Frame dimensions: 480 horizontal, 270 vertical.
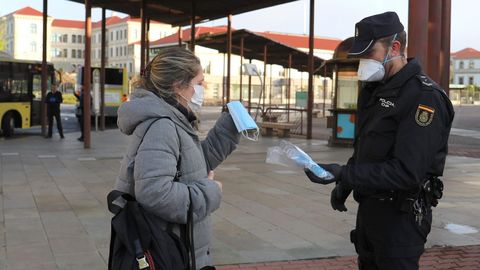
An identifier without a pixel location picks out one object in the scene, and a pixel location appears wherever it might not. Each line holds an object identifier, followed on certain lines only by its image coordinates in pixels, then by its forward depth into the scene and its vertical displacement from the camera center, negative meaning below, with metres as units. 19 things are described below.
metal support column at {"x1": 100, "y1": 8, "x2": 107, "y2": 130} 21.77 +0.70
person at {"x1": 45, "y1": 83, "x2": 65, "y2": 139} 18.34 -0.31
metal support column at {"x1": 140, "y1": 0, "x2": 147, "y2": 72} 18.69 +2.43
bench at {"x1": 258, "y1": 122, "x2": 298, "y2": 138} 19.23 -0.93
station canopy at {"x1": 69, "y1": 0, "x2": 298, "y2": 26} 19.48 +3.45
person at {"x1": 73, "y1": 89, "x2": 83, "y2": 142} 17.86 -0.45
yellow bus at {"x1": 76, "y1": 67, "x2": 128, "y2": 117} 25.91 +0.47
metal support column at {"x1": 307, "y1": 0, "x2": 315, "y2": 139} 17.81 +0.99
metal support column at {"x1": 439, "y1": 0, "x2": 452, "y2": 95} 11.75 +1.29
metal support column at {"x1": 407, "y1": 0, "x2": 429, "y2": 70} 6.74 +0.94
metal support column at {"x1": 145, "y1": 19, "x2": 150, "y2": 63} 21.49 +2.16
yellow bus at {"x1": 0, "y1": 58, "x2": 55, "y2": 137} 18.42 +0.07
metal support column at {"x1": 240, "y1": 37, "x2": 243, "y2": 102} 25.55 +2.26
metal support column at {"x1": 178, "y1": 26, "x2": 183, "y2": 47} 25.33 +3.16
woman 2.44 -0.22
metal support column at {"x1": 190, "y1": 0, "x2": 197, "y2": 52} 19.77 +2.76
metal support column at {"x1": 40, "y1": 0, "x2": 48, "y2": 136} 18.64 +0.90
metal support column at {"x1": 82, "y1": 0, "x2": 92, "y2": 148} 14.96 +0.49
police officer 2.63 -0.21
